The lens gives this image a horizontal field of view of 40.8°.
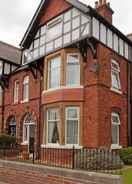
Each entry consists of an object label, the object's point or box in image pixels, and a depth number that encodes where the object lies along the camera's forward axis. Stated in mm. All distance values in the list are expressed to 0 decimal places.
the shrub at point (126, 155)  9458
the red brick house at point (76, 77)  10069
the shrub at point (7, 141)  12378
